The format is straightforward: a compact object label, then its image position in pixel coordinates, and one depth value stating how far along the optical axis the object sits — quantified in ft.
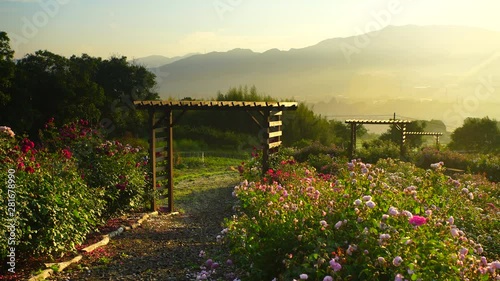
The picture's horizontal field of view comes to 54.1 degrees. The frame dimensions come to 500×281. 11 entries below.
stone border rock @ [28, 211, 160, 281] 19.98
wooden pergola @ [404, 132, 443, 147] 93.19
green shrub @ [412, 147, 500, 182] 50.16
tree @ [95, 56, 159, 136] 115.14
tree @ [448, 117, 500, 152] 97.45
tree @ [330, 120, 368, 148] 108.68
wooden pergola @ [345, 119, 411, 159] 61.05
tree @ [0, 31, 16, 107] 80.59
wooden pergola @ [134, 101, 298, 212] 37.17
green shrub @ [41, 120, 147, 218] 31.89
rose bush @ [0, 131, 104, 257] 19.75
